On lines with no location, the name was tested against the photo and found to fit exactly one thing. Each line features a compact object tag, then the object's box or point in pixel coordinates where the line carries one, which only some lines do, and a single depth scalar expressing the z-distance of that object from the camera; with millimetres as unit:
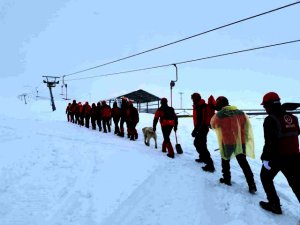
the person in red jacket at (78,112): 20311
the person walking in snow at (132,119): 13889
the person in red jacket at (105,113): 16547
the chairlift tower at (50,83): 42016
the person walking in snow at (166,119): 10023
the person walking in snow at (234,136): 6527
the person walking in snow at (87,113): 18688
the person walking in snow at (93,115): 17673
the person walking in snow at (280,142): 5285
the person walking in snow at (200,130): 8250
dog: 11938
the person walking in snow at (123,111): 14789
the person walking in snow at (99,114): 17252
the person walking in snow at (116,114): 15305
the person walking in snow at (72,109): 21516
